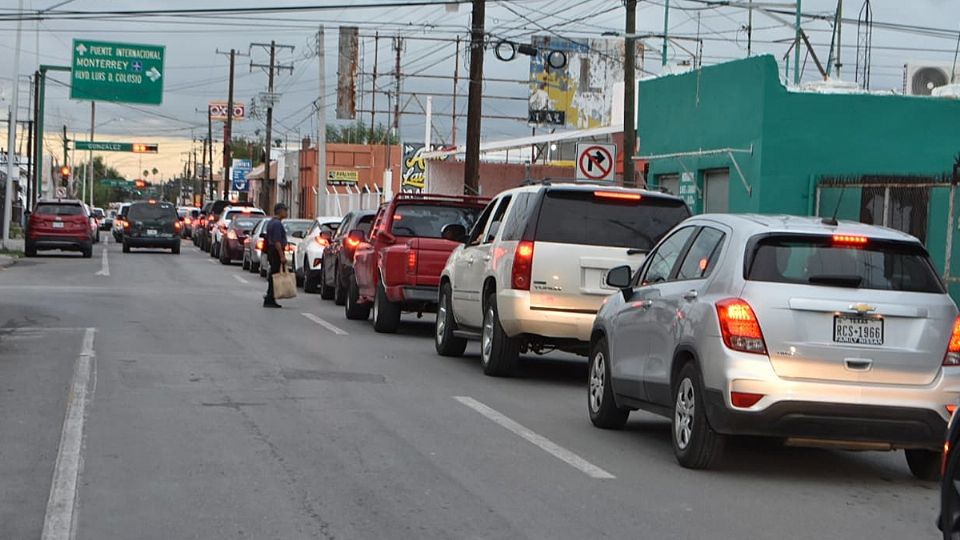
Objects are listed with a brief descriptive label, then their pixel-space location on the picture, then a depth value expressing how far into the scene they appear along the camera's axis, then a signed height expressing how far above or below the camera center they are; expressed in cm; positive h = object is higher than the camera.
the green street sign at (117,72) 4975 +384
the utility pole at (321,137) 4744 +181
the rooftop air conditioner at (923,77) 3152 +303
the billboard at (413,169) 5100 +95
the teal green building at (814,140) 2592 +132
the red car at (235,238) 4212 -147
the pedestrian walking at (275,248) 2425 -97
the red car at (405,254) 1941 -81
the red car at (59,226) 4273 -135
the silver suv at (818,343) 908 -82
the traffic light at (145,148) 11556 +290
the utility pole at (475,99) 3052 +207
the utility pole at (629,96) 2720 +203
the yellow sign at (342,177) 7581 +80
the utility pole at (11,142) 4619 +117
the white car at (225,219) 4588 -101
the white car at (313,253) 2961 -129
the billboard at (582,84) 5738 +470
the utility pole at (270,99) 6912 +441
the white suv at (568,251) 1402 -48
